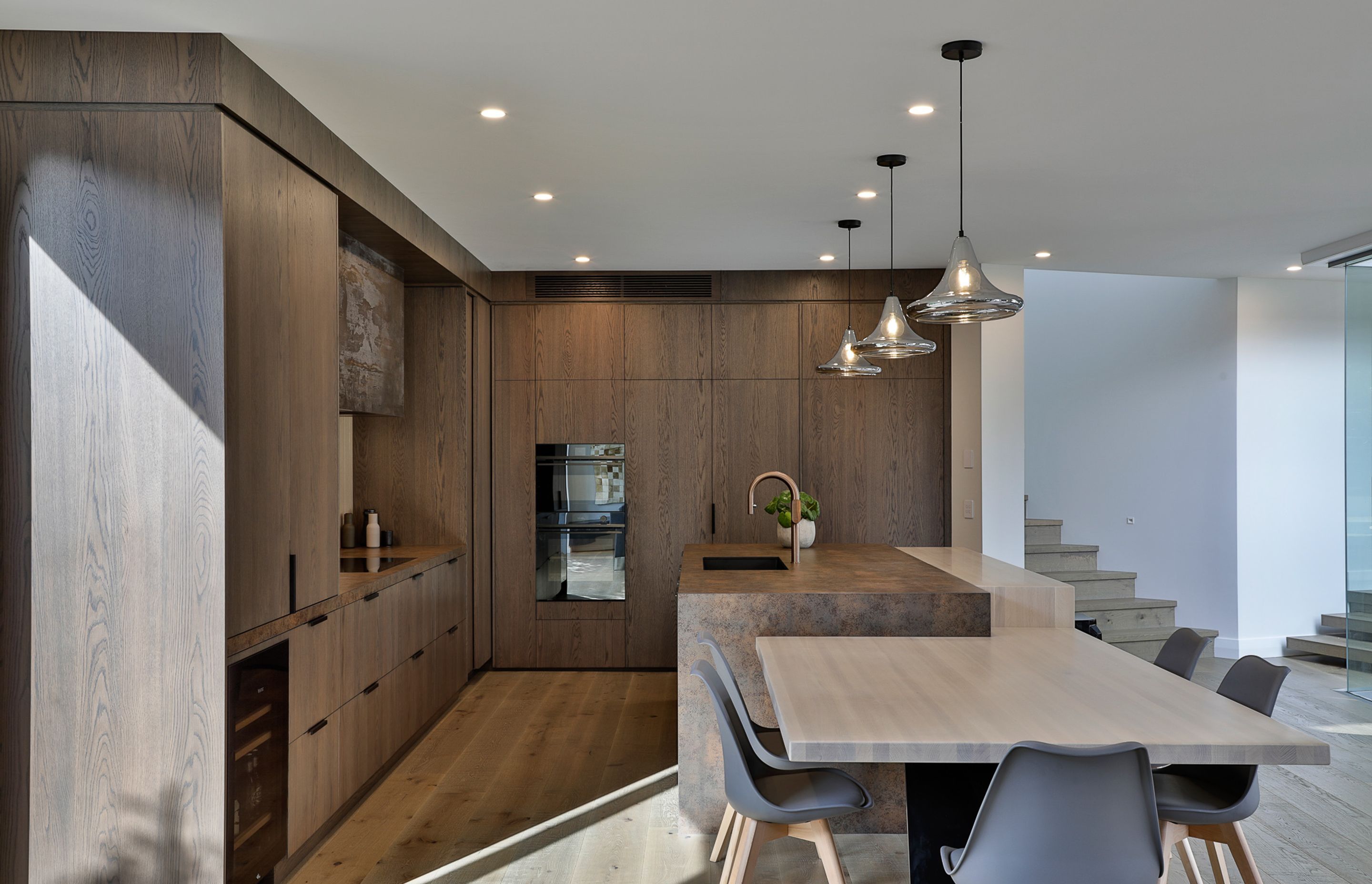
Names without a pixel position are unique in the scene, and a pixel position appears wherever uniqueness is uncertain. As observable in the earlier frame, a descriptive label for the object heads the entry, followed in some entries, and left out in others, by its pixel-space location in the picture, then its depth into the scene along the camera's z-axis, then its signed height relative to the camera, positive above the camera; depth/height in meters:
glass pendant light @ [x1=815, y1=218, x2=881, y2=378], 4.31 +0.33
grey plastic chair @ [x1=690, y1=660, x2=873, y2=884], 2.42 -0.98
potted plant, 4.54 -0.40
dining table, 1.95 -0.67
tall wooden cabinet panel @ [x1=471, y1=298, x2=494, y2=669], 5.74 -0.35
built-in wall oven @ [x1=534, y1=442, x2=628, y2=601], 6.06 -0.55
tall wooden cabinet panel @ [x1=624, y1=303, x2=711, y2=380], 6.06 +0.62
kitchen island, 3.30 -0.67
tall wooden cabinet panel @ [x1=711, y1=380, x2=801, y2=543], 6.03 -0.02
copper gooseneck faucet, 4.17 -0.39
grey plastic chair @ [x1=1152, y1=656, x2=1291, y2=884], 2.40 -0.97
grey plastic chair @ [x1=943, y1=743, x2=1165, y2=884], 1.83 -0.77
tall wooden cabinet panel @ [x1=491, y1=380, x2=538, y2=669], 6.06 -0.60
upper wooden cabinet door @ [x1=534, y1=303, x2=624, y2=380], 6.07 +0.58
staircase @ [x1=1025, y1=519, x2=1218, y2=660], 6.39 -1.19
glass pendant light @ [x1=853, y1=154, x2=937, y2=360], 3.46 +0.36
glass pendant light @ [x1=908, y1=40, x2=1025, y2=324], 2.63 +0.41
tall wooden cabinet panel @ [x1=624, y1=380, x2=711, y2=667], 6.04 -0.31
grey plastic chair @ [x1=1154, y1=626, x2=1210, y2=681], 3.05 -0.74
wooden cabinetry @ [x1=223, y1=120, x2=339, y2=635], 2.64 +0.17
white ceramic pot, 4.64 -0.50
